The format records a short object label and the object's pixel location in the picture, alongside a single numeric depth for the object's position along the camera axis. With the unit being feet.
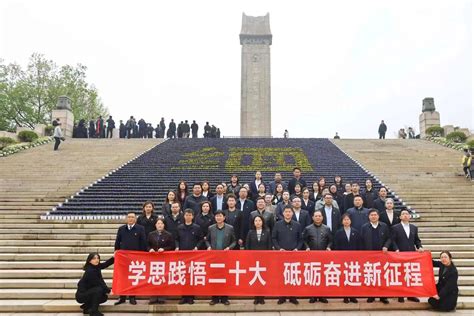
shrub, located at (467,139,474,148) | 68.15
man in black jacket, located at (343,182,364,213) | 28.88
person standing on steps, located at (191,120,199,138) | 95.20
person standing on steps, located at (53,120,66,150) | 69.97
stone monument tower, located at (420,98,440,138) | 90.48
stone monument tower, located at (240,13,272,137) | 122.72
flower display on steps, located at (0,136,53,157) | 68.49
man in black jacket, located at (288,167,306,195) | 32.67
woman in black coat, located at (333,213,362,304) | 23.11
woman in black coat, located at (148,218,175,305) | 22.93
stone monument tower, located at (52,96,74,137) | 89.97
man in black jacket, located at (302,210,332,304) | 22.99
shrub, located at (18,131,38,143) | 80.94
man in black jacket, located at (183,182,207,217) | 26.91
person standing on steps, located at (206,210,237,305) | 23.02
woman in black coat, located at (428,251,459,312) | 21.75
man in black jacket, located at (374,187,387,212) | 28.45
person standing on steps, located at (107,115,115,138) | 92.07
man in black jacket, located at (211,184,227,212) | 27.94
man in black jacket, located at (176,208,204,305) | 23.27
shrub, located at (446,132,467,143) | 79.46
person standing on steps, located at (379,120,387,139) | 93.30
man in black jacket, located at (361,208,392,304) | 23.15
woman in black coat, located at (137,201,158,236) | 24.34
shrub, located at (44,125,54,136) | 88.31
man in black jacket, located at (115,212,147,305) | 23.25
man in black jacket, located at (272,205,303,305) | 23.15
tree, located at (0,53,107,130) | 130.41
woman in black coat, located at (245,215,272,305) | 22.72
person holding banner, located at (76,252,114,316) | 21.24
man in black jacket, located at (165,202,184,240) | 23.94
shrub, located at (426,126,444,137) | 85.22
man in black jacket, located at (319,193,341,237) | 25.31
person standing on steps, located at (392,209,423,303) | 23.32
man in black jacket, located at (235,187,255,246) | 25.08
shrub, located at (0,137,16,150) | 77.83
